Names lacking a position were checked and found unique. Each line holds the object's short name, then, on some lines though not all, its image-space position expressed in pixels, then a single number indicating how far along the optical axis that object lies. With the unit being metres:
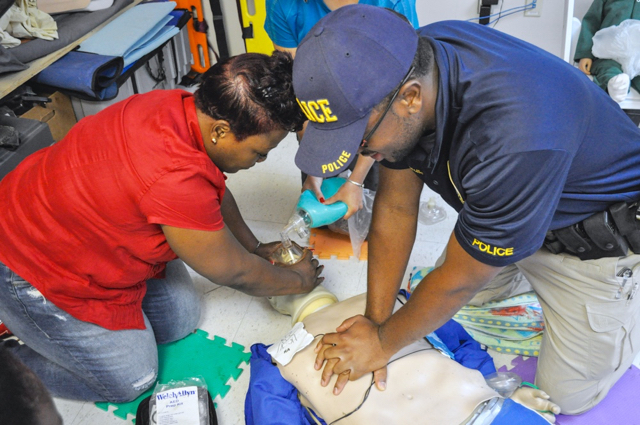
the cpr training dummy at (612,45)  2.92
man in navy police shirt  1.01
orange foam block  2.37
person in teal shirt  1.99
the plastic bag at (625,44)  2.93
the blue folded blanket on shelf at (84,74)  2.67
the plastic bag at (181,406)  1.68
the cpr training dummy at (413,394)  1.35
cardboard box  2.71
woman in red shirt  1.33
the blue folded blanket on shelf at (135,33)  2.88
